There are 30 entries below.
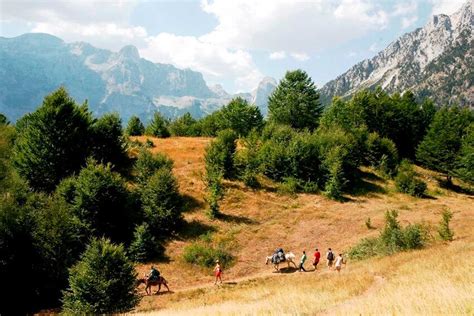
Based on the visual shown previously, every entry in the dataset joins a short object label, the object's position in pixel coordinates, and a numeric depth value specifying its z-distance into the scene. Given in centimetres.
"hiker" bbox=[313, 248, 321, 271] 3178
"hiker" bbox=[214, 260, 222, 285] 2948
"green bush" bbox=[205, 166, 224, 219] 4162
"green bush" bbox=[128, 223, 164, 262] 3462
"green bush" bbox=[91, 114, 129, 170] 4944
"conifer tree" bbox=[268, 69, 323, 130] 7588
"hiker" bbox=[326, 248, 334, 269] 3128
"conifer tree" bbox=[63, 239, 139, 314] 2277
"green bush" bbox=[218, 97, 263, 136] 7812
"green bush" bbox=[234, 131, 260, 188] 4988
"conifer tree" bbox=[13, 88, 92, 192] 4241
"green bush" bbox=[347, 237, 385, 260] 3144
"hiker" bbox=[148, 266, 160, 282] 2856
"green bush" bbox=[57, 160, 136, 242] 3502
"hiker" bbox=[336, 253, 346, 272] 2909
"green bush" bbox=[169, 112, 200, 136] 9231
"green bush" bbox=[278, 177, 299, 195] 4962
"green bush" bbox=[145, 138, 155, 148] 6016
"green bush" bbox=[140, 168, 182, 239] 3825
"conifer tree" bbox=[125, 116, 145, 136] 7950
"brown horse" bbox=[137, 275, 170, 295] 2855
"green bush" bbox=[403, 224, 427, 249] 3064
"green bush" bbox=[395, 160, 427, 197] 5138
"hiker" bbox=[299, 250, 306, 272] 3155
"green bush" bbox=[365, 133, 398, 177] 6094
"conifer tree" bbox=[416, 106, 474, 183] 6136
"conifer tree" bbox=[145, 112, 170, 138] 7494
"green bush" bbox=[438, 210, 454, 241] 3222
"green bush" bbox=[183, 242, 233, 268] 3350
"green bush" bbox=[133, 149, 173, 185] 4334
